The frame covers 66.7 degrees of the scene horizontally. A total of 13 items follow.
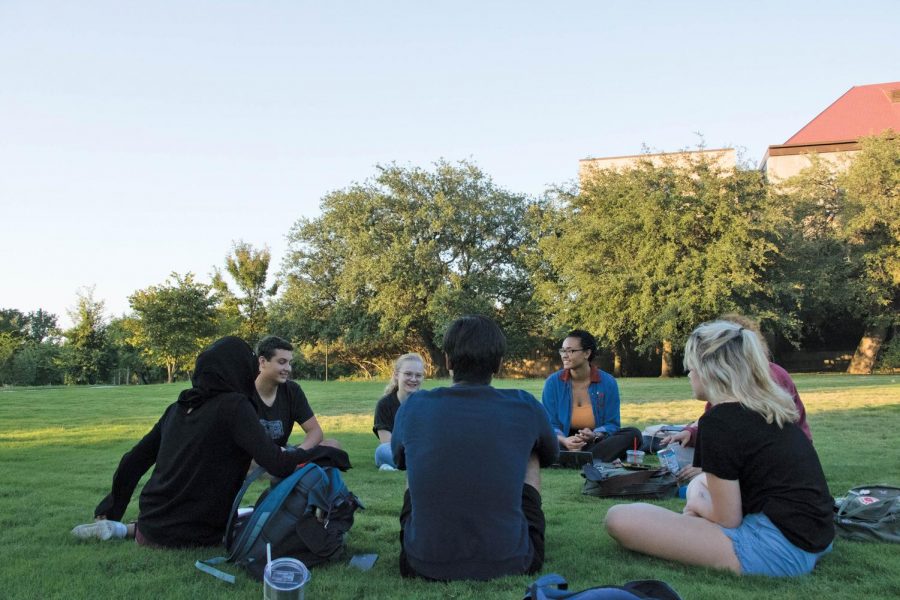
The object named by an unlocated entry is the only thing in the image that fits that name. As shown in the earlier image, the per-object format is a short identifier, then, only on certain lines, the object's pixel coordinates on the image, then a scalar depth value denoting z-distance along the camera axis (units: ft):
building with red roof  130.82
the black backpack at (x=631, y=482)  18.66
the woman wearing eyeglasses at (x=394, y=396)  23.44
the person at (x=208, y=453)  12.34
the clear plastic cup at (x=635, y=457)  21.87
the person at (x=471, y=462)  10.27
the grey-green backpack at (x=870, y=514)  13.65
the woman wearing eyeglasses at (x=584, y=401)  23.73
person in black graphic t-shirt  19.26
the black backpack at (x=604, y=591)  8.27
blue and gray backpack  11.53
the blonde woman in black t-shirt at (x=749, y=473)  10.58
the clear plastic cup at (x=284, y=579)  9.69
